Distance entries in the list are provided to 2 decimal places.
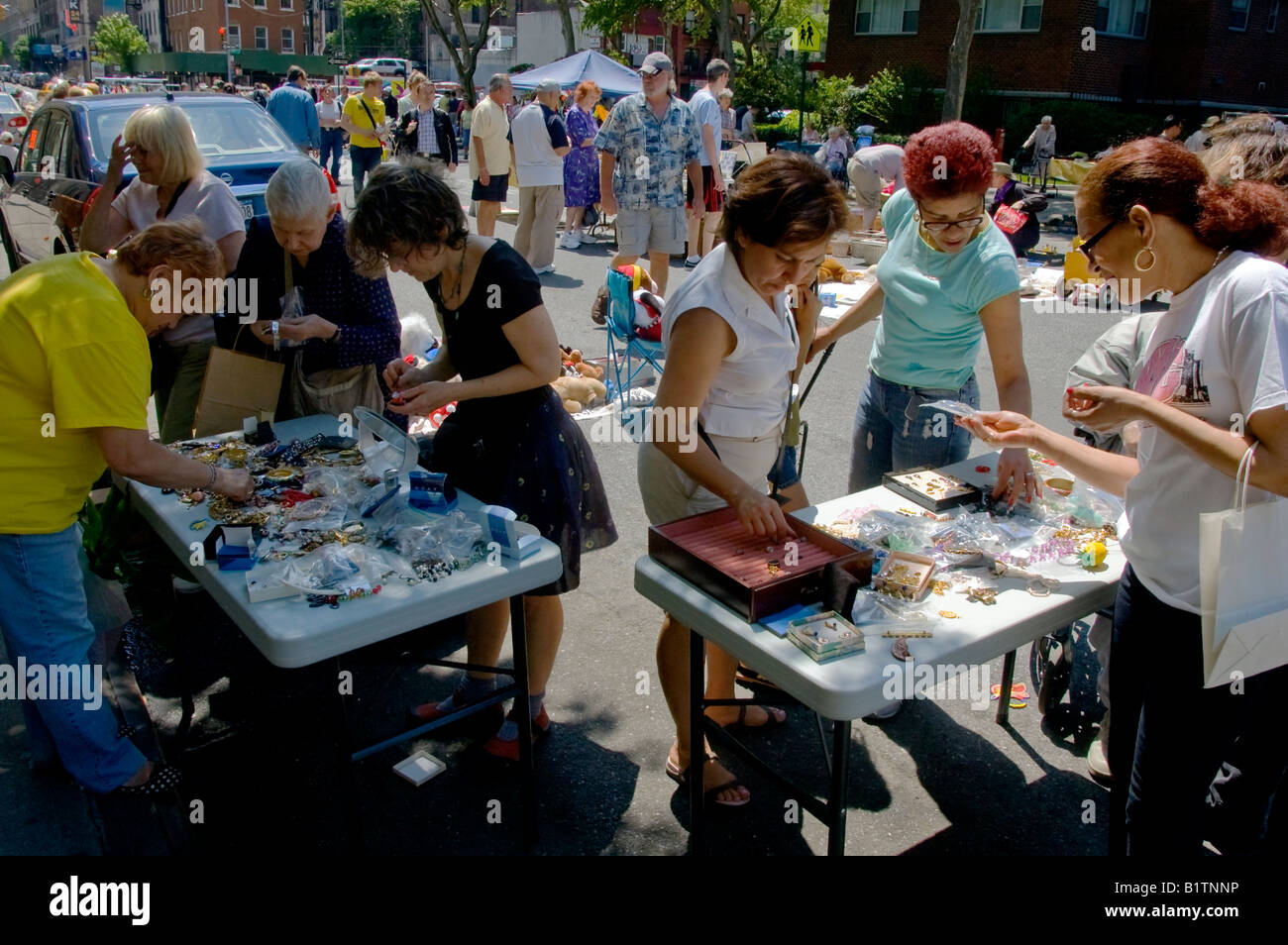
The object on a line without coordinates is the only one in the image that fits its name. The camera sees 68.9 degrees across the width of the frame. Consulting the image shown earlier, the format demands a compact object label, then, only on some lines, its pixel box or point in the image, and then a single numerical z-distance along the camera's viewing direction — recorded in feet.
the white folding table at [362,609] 6.59
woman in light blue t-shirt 8.58
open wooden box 6.82
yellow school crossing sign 40.22
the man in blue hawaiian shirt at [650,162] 25.31
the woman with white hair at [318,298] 10.16
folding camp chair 19.58
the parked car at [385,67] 142.51
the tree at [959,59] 49.29
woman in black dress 8.48
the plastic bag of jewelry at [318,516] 8.22
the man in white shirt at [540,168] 30.58
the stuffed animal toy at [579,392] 19.83
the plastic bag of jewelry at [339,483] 8.96
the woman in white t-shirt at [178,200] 12.26
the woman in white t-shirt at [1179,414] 5.52
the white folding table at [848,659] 6.18
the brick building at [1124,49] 74.02
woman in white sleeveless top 7.36
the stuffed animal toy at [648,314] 19.43
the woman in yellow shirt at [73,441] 7.13
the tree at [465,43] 101.34
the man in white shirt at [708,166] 29.60
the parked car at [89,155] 22.95
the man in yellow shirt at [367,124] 41.24
